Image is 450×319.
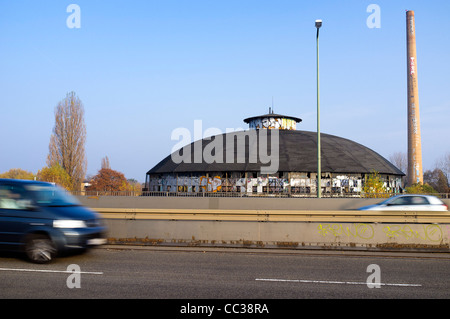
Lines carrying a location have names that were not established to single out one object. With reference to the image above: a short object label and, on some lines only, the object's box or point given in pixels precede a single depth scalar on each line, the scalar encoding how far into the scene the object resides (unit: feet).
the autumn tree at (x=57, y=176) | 174.91
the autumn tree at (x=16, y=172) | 306.35
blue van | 29.58
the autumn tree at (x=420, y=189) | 170.44
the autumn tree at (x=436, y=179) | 251.66
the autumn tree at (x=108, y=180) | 306.55
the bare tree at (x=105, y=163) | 340.37
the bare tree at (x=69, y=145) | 190.70
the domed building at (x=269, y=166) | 156.97
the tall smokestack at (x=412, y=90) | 218.05
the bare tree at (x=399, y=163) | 407.93
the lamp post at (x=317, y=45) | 68.07
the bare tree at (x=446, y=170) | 300.67
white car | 56.24
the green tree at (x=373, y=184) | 155.53
